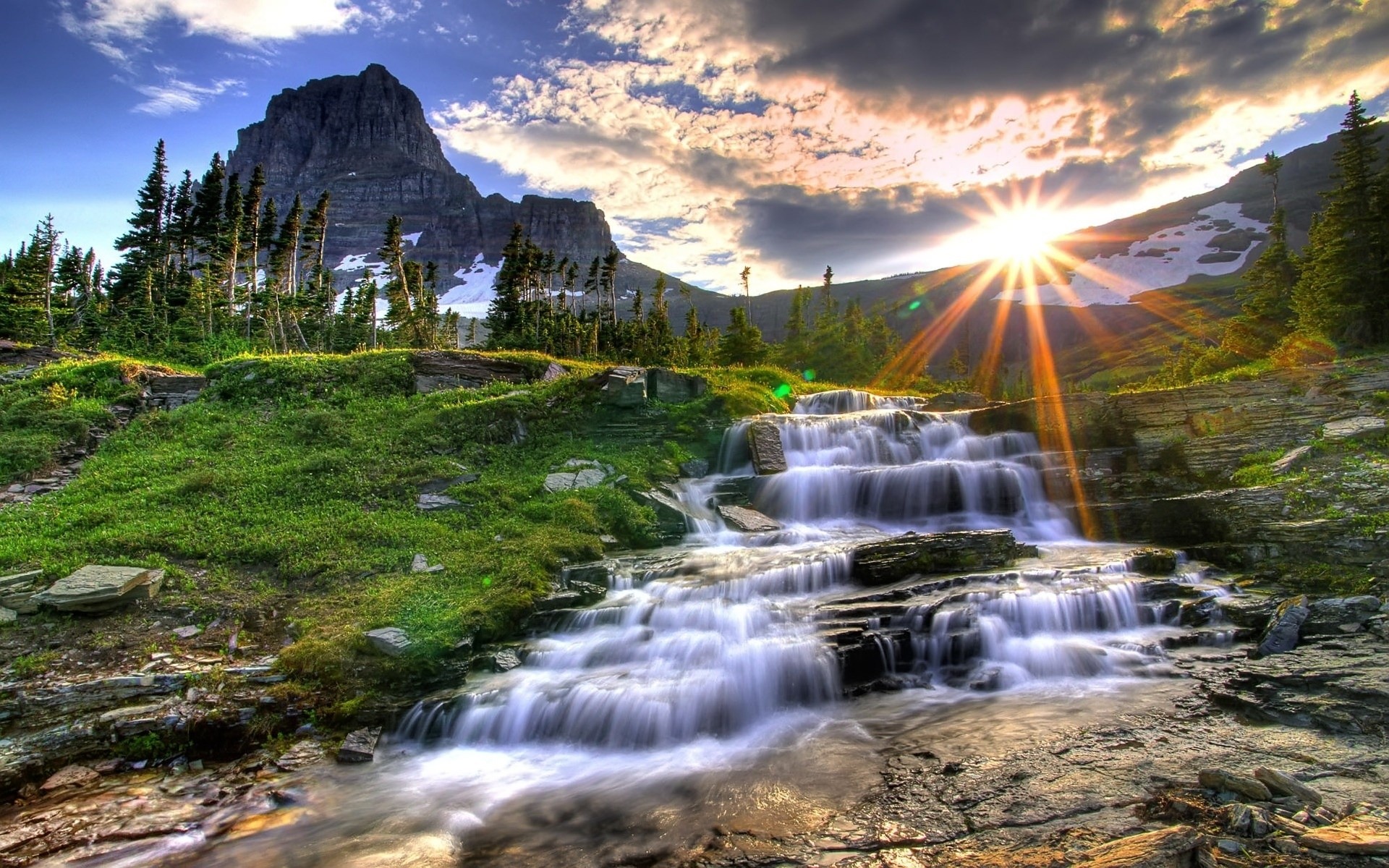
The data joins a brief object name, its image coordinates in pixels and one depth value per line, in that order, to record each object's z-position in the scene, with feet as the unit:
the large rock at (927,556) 41.63
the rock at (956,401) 106.32
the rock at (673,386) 76.64
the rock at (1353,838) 14.46
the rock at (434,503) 53.26
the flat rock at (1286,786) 17.26
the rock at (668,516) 55.52
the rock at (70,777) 25.82
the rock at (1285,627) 29.78
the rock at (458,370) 83.51
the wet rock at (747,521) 56.54
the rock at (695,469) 66.43
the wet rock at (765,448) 67.26
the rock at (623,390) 72.90
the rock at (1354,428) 48.96
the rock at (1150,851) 15.06
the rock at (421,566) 43.39
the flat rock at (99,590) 34.68
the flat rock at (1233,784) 17.67
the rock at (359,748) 28.91
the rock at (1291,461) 47.85
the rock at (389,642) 34.12
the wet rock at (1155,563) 40.22
